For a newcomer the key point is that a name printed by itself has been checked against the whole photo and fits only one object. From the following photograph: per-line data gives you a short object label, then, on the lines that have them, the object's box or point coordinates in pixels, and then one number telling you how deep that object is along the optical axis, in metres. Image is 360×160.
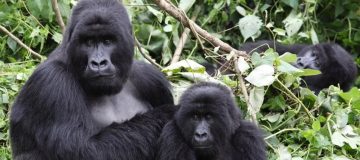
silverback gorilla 8.53
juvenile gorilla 8.48
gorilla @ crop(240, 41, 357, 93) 15.23
